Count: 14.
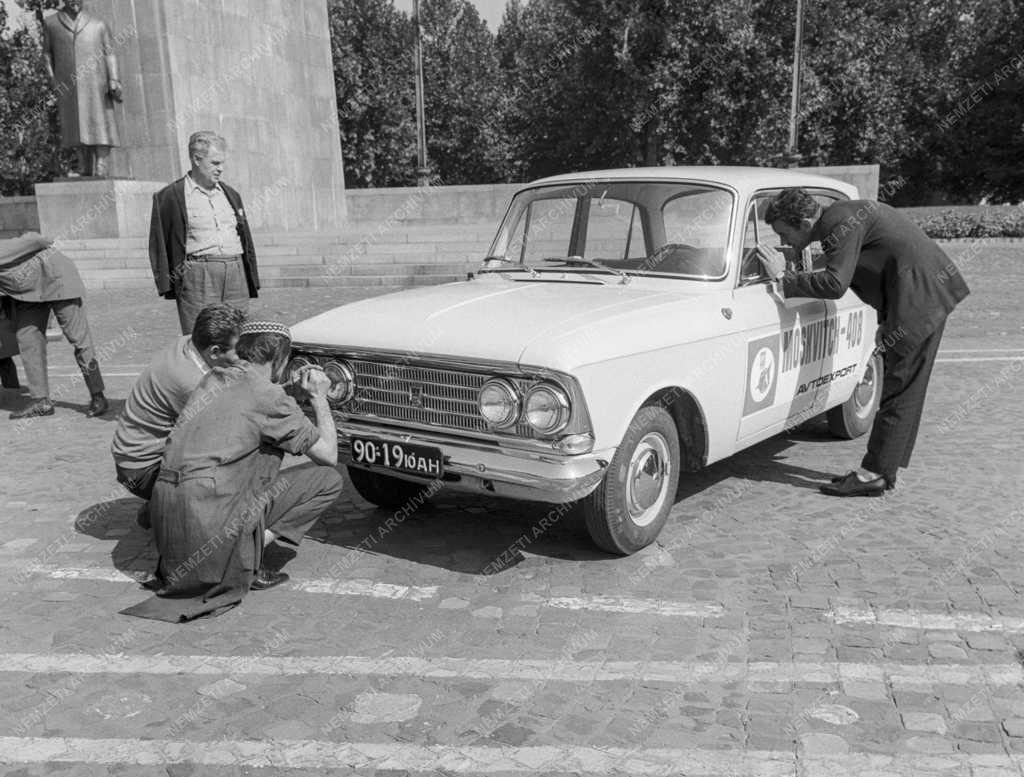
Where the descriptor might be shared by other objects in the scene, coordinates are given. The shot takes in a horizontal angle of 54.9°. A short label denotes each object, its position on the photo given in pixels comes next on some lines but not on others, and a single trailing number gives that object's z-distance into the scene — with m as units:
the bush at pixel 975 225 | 24.61
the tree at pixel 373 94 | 46.06
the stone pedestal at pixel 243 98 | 21.50
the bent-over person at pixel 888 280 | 5.55
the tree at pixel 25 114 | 43.19
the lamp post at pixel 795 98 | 28.25
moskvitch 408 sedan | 4.45
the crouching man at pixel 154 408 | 4.82
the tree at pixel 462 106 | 49.12
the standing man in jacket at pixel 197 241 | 7.07
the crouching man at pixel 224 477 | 4.29
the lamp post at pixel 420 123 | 29.61
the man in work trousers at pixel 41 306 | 8.41
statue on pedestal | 20.30
